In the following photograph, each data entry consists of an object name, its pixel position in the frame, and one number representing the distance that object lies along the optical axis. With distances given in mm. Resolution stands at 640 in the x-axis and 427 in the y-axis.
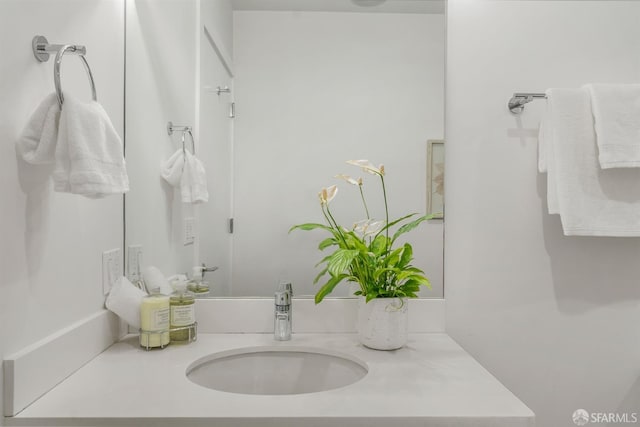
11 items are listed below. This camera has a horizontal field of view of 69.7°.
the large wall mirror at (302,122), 1386
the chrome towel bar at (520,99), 1317
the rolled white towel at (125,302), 1165
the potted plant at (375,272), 1165
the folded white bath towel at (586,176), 1271
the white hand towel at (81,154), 801
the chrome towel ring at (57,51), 812
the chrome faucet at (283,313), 1251
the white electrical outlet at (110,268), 1176
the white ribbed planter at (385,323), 1164
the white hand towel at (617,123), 1238
